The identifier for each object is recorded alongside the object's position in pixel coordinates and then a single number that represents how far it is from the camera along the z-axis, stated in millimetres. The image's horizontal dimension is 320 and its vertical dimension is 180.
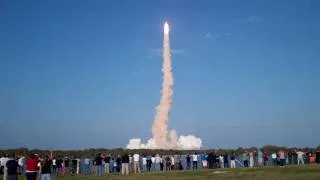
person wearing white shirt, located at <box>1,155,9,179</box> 37356
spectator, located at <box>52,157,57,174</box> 40425
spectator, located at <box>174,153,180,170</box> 45772
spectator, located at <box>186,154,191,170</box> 46375
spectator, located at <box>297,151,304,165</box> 47062
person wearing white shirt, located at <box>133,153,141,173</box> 40750
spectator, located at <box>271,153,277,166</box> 46594
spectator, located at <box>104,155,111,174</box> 42250
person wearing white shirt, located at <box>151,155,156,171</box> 45003
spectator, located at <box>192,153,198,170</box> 44625
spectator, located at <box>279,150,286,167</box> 45531
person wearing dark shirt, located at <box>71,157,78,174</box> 43469
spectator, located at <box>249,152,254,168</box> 45888
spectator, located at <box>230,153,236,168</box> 44991
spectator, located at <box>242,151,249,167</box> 45906
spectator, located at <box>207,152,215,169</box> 44469
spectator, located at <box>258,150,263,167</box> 46094
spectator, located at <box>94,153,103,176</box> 40438
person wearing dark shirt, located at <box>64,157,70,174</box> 43231
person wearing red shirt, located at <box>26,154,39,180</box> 22250
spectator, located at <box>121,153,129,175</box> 38656
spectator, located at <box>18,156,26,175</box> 39594
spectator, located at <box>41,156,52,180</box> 23422
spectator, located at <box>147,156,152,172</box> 44259
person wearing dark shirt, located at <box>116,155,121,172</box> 43216
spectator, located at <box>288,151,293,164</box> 49469
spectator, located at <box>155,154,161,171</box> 44434
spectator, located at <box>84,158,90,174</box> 43850
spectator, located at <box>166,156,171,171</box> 45906
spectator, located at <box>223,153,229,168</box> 45750
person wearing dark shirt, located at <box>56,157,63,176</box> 40562
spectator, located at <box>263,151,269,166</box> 48031
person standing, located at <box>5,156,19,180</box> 23016
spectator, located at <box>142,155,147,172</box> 43781
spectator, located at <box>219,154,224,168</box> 46806
